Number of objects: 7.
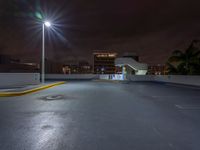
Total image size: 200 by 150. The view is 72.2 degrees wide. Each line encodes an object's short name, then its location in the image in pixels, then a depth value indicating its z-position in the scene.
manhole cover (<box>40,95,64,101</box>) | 8.00
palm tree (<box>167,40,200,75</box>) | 21.02
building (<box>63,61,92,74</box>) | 125.03
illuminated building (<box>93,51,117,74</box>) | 112.00
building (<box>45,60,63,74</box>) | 34.25
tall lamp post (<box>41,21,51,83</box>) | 15.96
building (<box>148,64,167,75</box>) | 117.62
